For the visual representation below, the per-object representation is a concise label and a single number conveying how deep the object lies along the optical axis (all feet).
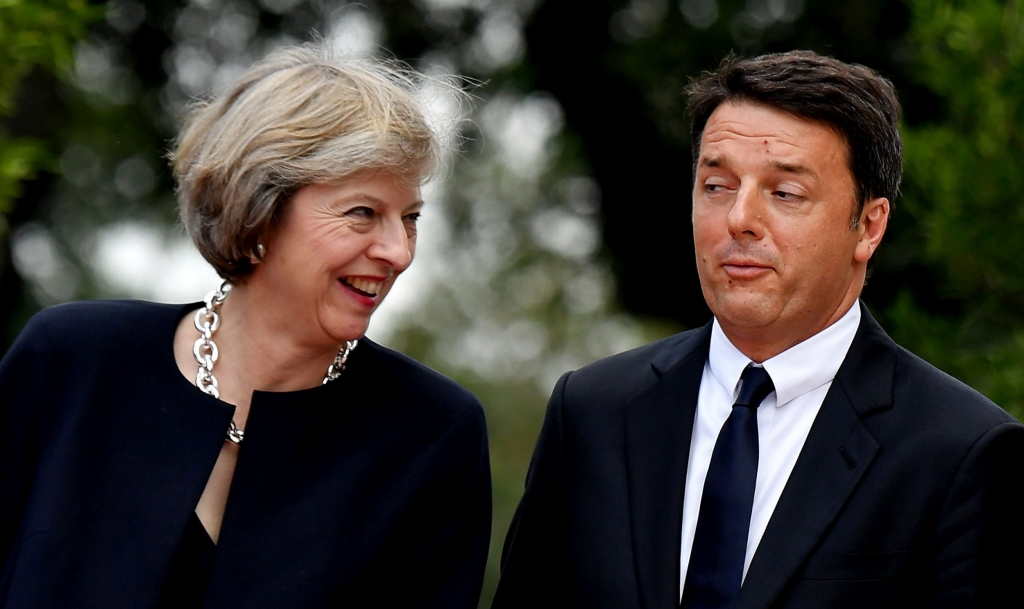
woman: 18.90
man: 16.93
